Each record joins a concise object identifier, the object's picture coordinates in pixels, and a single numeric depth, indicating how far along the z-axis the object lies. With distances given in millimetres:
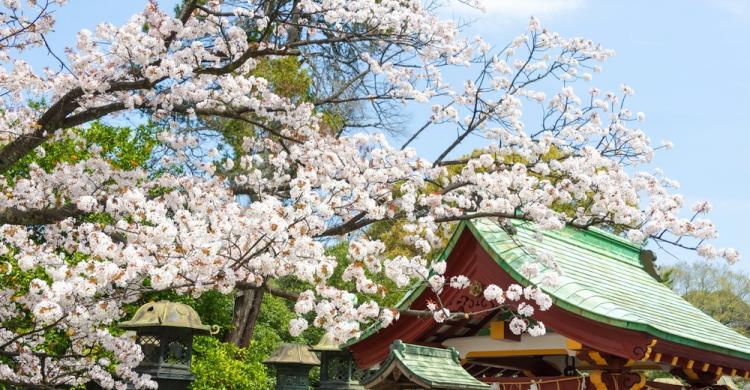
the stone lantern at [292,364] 9805
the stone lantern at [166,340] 7758
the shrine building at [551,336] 5766
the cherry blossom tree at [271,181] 5652
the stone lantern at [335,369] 9102
